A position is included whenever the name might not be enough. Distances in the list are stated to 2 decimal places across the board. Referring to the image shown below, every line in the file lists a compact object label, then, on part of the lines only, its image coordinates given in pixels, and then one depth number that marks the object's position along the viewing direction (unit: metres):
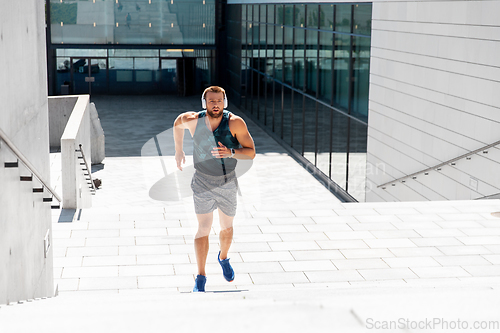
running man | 5.12
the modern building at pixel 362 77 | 9.35
